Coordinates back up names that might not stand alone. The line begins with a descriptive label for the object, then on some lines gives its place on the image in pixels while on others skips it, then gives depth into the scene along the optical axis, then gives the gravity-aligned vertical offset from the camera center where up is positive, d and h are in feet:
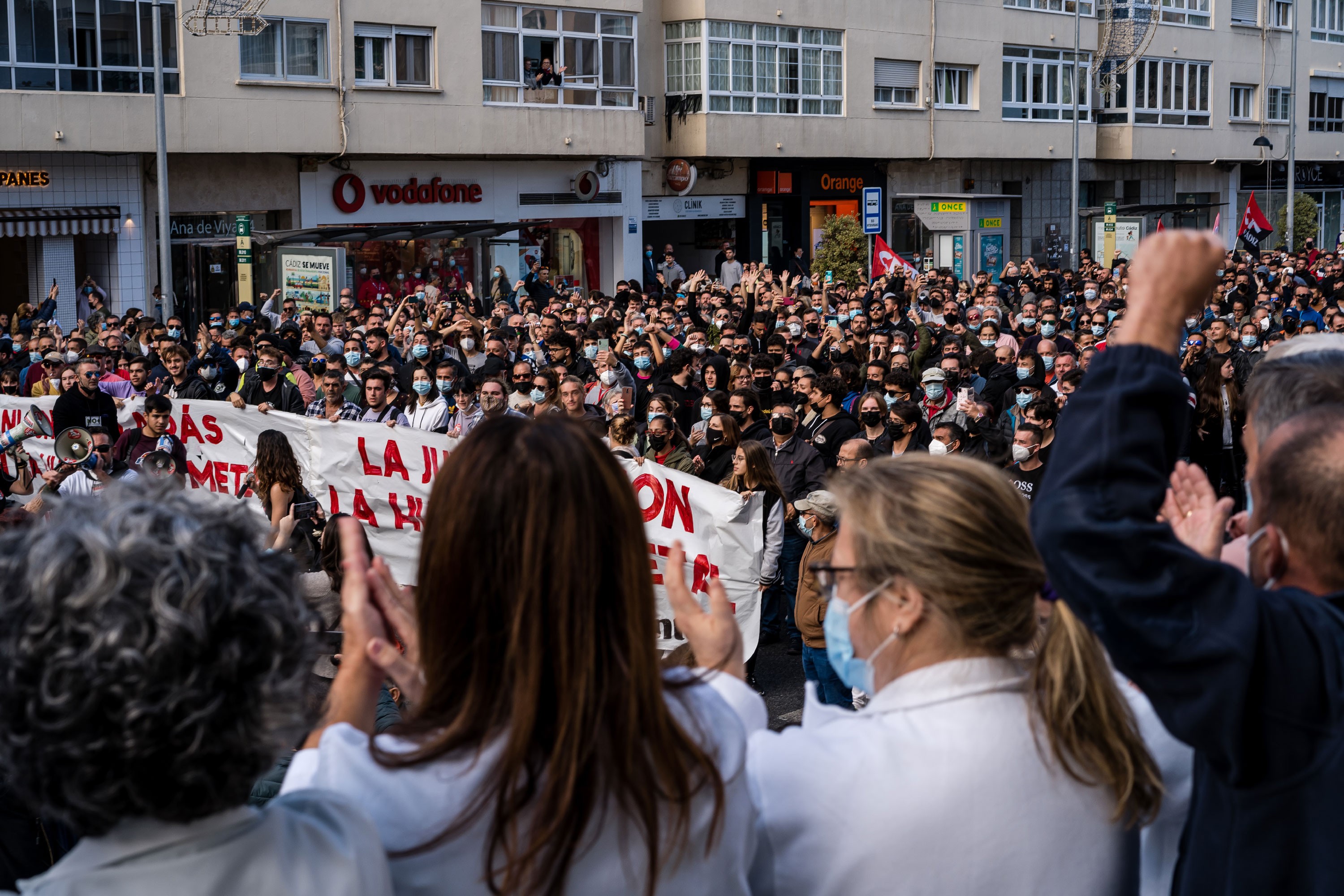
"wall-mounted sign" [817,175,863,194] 125.29 +10.78
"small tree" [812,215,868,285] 96.22 +3.98
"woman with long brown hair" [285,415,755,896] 6.42 -1.78
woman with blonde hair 6.97 -1.98
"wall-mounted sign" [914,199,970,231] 129.70 +8.48
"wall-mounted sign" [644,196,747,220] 114.32 +8.29
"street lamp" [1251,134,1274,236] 154.10 +13.55
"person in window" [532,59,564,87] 101.60 +16.06
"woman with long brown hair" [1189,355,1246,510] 39.32 -3.12
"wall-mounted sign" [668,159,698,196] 114.21 +10.51
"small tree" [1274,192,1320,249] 144.46 +8.43
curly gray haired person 5.56 -1.43
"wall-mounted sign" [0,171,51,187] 81.82 +7.72
